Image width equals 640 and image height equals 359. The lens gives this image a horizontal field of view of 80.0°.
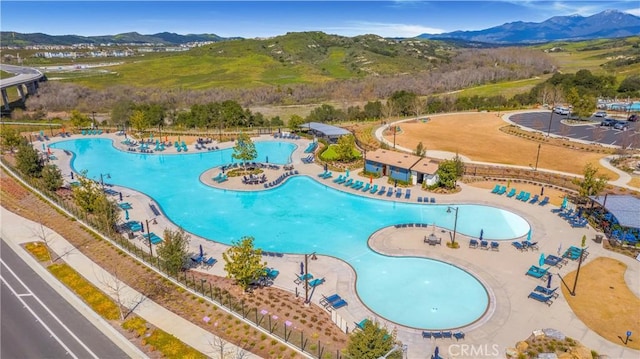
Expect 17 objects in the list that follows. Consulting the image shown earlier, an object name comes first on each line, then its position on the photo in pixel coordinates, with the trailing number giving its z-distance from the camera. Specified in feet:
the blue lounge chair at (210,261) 101.95
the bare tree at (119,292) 83.51
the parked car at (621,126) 238.93
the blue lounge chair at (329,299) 85.50
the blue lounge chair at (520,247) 107.69
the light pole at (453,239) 110.97
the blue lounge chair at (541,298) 84.48
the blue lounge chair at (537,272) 93.81
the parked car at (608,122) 246.31
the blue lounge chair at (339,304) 84.38
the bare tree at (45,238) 106.05
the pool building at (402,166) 155.63
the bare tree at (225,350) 70.33
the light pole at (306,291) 85.07
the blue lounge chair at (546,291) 86.66
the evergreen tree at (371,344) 59.36
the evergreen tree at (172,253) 93.66
